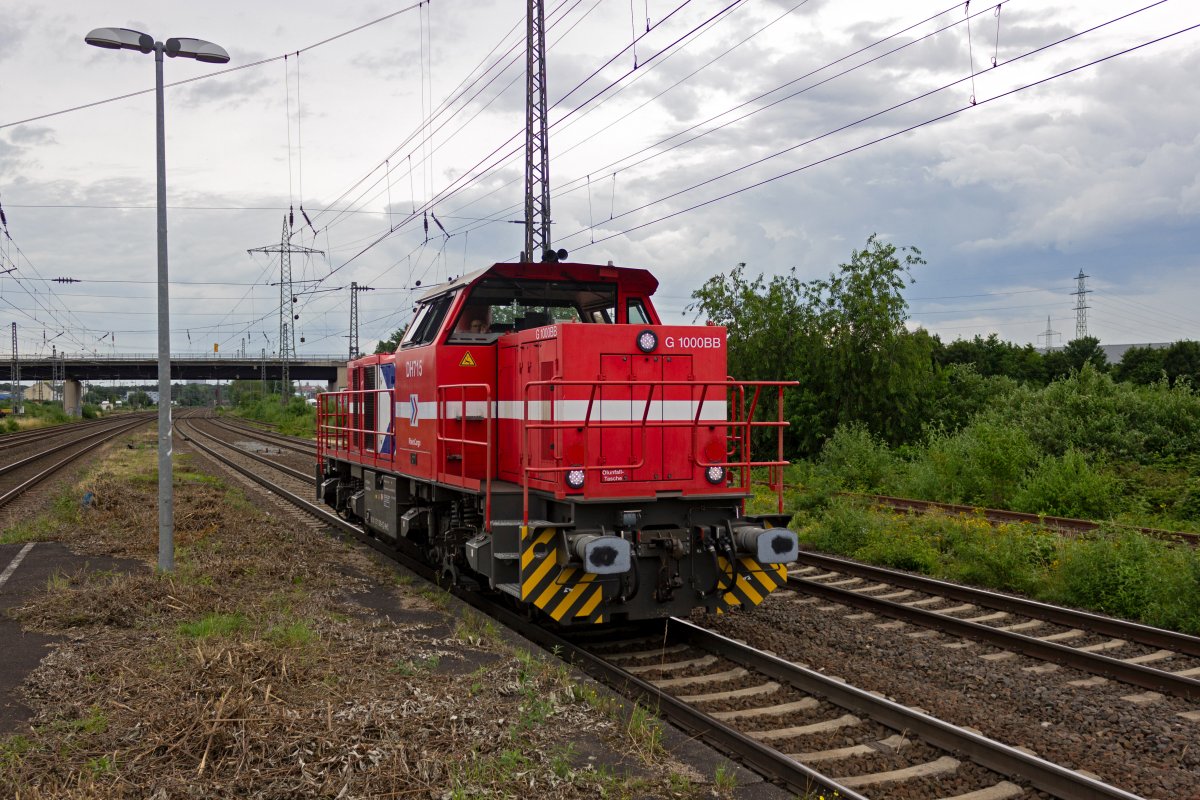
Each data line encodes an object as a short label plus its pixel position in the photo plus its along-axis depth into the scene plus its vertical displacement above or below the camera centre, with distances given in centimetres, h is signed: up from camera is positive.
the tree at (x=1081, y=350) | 4735 +213
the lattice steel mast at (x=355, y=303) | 4684 +461
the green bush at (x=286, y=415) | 5466 -214
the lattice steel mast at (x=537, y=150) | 2000 +540
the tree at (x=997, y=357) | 4394 +162
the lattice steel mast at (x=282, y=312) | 4719 +447
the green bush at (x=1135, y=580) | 819 -192
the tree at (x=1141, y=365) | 3979 +110
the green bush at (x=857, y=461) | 1834 -158
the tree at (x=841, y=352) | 2186 +93
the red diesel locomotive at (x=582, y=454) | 696 -59
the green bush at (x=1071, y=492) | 1409 -170
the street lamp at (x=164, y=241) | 923 +161
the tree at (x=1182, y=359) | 4241 +145
